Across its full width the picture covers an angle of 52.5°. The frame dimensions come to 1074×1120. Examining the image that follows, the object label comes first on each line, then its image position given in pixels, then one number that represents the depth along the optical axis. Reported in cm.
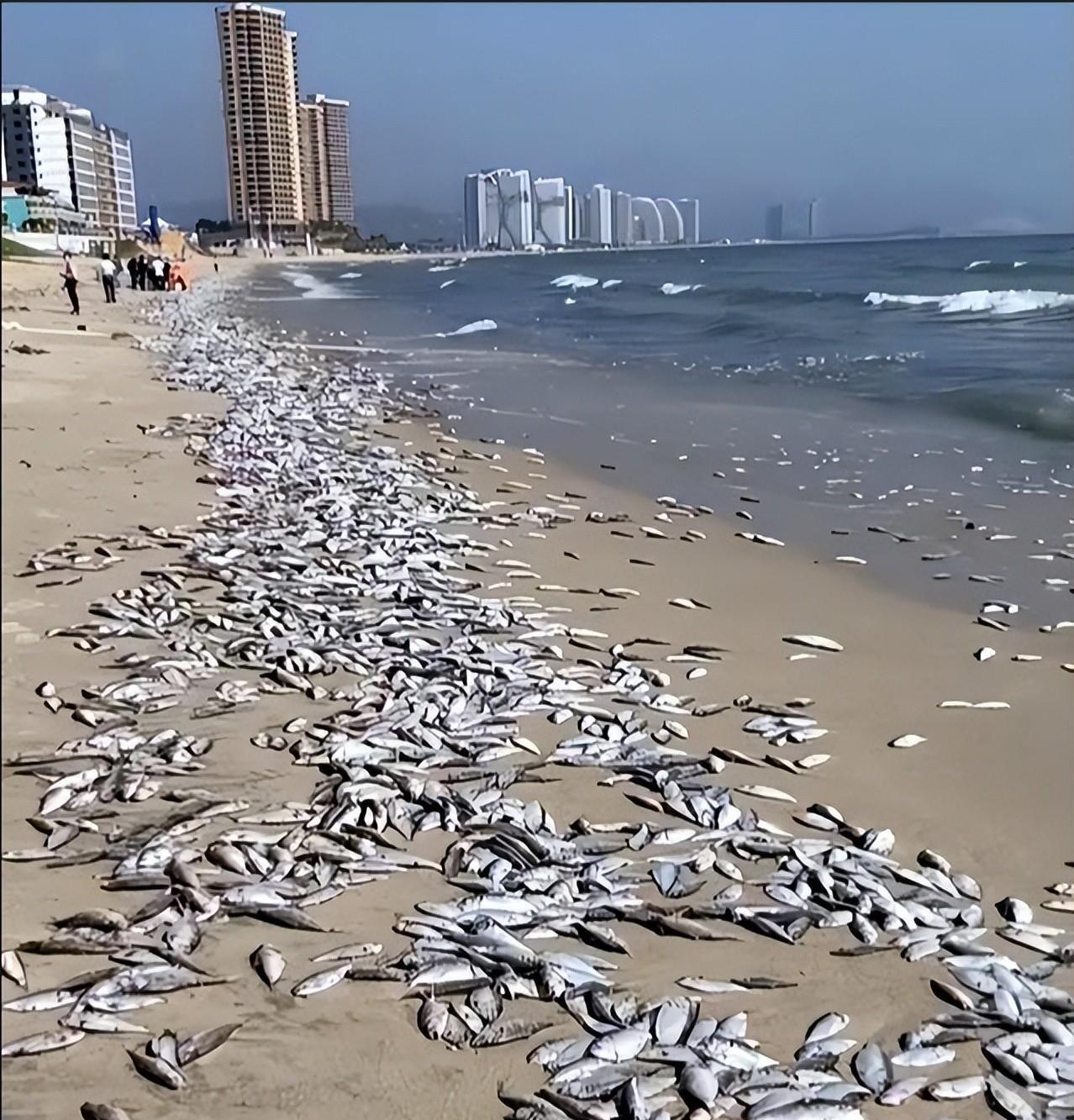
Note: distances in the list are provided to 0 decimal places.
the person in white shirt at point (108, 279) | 2463
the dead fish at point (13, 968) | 291
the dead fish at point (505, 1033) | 285
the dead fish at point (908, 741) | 463
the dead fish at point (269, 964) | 306
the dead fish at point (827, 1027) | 290
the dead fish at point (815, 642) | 577
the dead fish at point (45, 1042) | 270
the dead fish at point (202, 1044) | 275
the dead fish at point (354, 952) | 316
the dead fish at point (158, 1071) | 268
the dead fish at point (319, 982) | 303
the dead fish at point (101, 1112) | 255
